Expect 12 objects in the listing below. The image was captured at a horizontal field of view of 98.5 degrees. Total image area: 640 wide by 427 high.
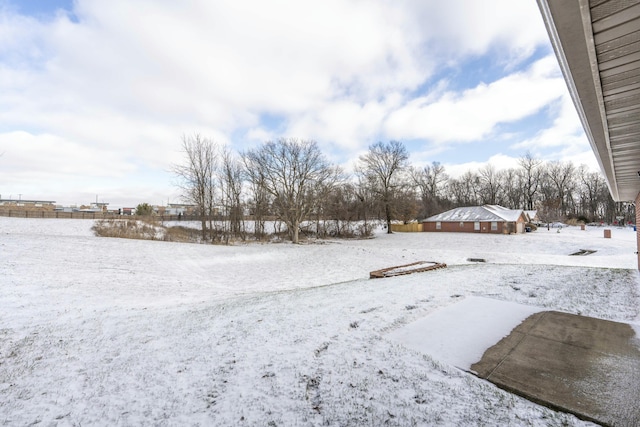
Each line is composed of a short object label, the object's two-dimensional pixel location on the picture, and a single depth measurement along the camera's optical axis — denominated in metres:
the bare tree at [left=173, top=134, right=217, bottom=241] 24.11
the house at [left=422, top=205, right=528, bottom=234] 32.66
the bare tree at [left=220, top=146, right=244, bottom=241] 26.31
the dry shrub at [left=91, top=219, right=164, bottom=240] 19.98
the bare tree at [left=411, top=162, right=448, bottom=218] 58.06
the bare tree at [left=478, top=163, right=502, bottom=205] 59.09
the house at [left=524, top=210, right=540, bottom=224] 45.09
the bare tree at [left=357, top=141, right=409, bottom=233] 37.91
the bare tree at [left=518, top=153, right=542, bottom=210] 56.53
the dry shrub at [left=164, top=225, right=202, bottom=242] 21.94
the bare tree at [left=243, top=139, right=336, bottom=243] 25.83
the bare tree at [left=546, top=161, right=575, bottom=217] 55.75
